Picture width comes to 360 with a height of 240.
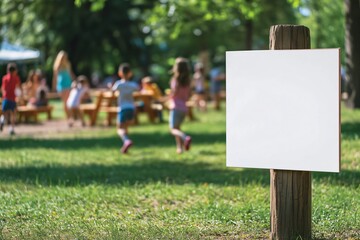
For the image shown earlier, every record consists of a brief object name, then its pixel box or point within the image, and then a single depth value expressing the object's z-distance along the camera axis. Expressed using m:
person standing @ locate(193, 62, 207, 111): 25.38
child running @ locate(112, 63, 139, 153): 14.14
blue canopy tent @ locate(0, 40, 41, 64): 40.31
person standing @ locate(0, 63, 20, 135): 17.00
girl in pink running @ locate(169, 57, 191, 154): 13.61
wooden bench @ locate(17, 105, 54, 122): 22.27
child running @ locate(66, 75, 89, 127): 20.88
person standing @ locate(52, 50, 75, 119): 21.86
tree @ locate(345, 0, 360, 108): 17.86
